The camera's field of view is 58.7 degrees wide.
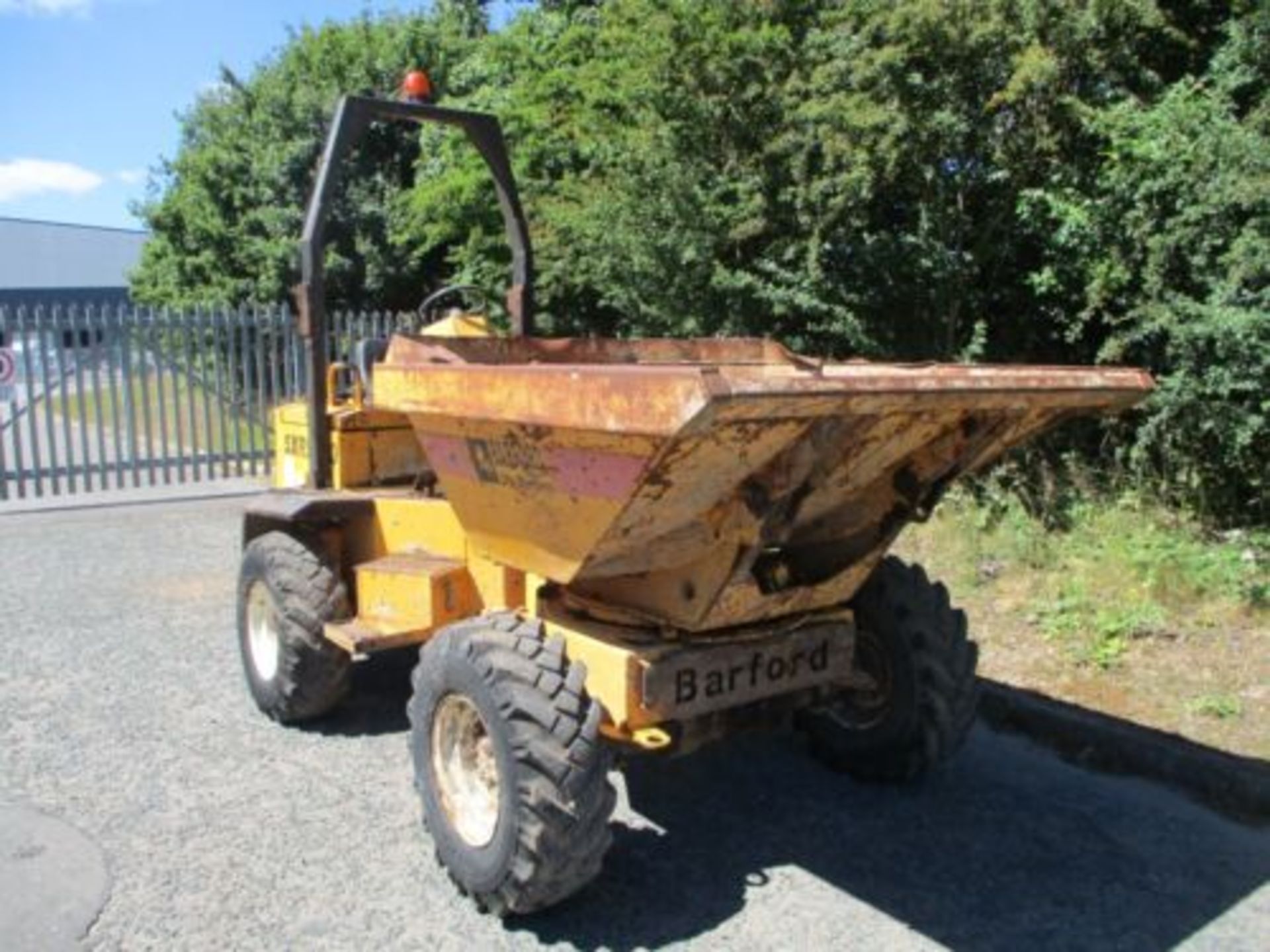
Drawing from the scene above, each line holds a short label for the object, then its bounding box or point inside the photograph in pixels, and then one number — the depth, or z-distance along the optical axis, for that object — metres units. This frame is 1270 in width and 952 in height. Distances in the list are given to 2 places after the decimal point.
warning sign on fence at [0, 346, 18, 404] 11.51
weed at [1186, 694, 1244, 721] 4.77
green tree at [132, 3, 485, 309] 17.62
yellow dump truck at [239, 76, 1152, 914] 2.99
